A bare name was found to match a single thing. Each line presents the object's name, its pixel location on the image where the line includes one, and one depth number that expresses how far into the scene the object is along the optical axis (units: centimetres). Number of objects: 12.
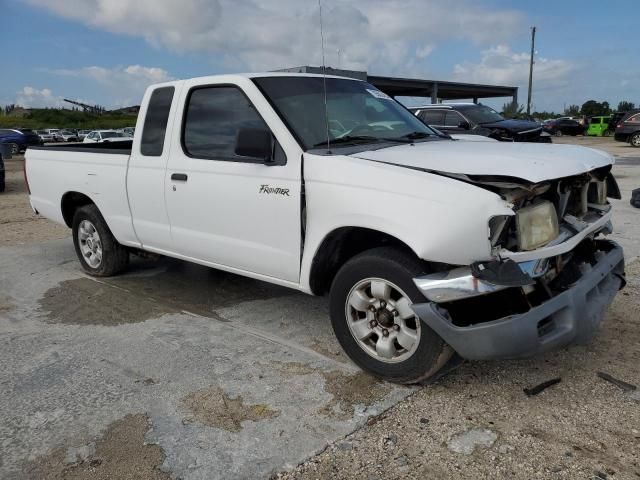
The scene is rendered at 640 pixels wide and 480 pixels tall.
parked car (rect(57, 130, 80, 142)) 4403
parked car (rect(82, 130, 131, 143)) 3062
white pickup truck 290
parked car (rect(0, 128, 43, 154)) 2952
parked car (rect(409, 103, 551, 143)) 1512
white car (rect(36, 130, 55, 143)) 4366
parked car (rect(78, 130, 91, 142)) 4407
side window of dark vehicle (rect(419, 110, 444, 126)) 1538
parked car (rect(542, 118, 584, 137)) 3909
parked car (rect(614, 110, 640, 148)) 2583
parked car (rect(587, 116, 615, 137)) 3731
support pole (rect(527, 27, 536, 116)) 5112
